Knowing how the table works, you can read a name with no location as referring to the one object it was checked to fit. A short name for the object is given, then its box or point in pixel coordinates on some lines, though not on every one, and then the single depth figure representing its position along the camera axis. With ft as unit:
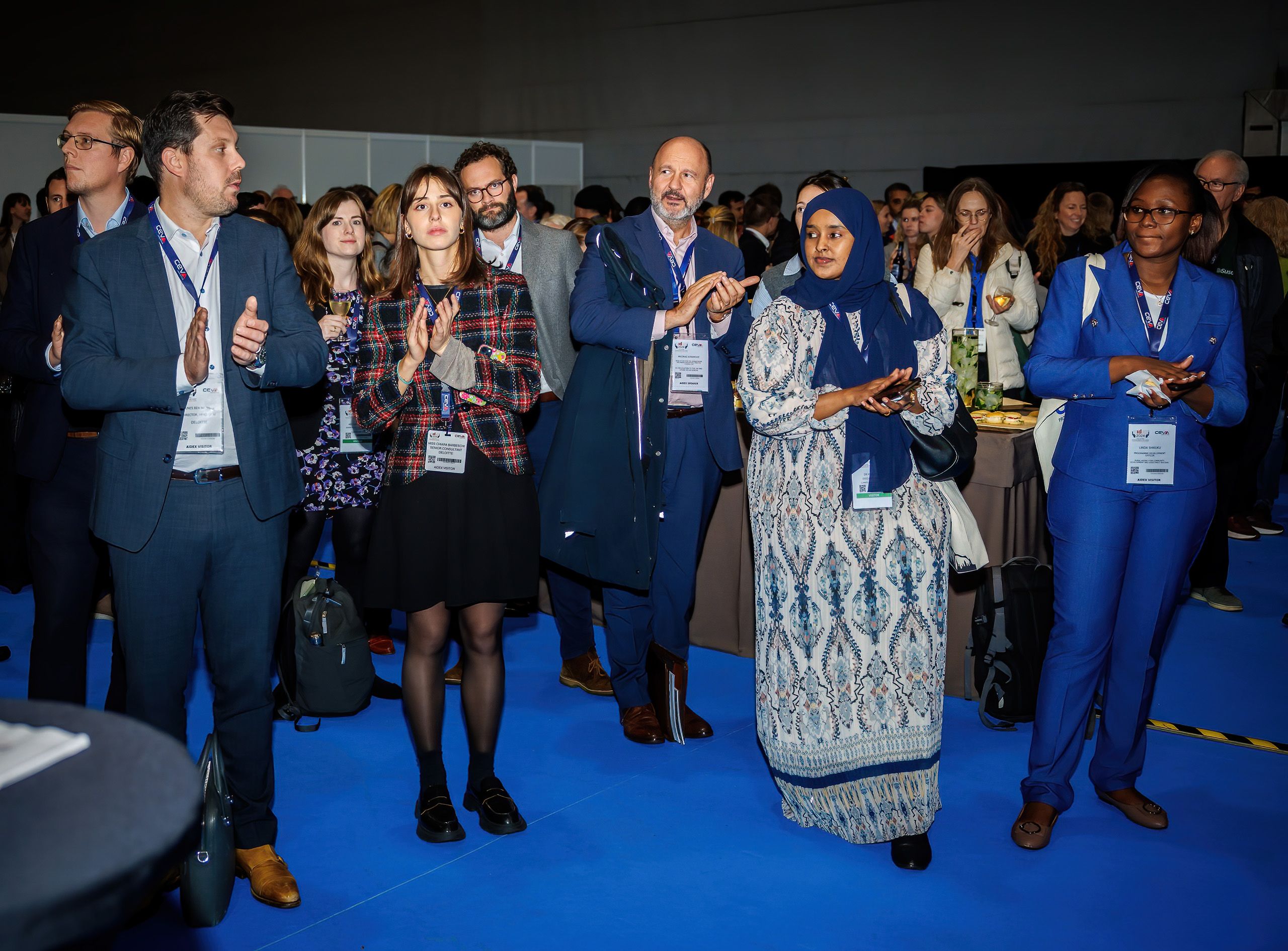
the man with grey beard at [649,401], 10.59
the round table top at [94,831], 2.85
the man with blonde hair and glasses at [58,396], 9.14
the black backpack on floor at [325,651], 11.12
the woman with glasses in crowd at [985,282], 14.52
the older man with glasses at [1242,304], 13.37
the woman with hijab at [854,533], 8.80
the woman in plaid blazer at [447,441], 8.87
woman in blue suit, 8.74
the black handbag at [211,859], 7.72
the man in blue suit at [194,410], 7.43
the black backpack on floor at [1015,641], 11.33
